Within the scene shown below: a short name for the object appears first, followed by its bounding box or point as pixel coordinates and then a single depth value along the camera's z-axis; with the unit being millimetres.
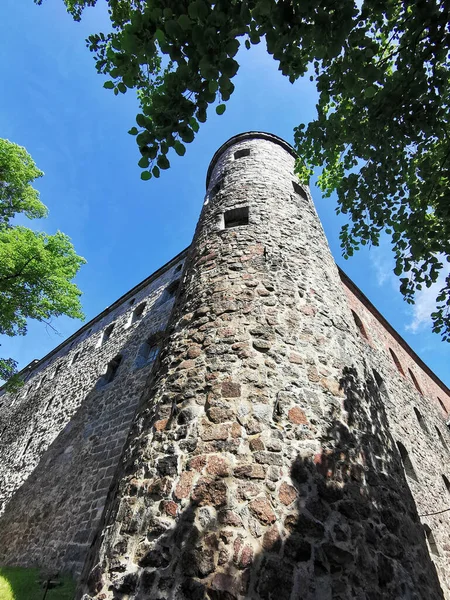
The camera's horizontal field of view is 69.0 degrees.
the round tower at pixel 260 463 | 2076
